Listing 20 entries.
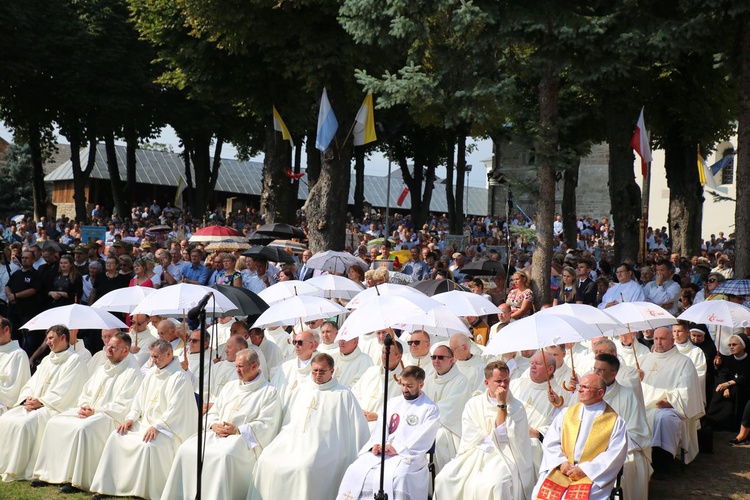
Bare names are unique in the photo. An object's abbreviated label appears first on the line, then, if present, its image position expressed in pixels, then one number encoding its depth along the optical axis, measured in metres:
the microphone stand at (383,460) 6.68
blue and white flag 18.69
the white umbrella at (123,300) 10.99
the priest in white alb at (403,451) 7.88
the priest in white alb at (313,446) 8.34
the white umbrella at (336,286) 12.30
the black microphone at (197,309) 6.51
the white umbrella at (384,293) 9.87
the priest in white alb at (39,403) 9.84
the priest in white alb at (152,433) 9.01
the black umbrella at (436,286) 12.66
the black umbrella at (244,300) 10.64
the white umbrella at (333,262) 14.62
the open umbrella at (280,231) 20.47
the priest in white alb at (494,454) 7.73
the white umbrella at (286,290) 11.66
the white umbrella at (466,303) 10.84
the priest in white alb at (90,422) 9.41
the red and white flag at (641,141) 17.50
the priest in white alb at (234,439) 8.56
